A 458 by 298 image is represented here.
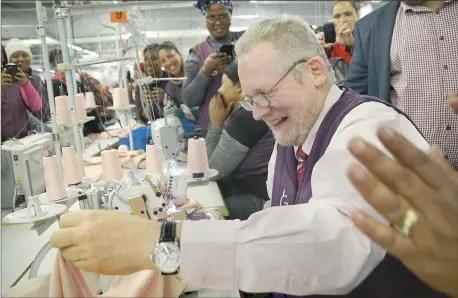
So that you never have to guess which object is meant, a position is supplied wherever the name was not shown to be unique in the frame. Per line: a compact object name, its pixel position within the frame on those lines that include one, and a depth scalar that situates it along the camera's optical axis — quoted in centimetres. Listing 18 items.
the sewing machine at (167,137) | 285
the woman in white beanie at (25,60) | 314
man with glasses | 78
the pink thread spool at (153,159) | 240
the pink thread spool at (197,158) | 234
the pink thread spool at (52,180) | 185
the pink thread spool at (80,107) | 285
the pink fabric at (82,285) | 92
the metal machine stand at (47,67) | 201
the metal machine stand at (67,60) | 210
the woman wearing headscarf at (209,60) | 302
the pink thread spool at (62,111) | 254
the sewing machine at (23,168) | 214
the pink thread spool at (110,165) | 221
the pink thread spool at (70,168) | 208
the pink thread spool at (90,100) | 390
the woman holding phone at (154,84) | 376
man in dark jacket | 184
